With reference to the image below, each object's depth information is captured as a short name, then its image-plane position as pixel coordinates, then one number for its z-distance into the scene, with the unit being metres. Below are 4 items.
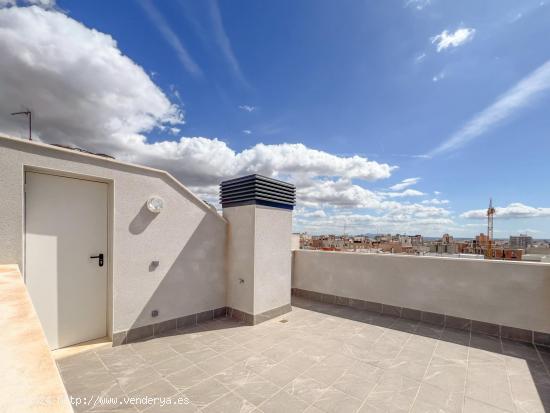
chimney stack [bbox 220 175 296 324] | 4.40
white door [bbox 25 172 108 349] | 3.06
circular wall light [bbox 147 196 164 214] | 3.75
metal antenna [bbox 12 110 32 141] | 3.70
